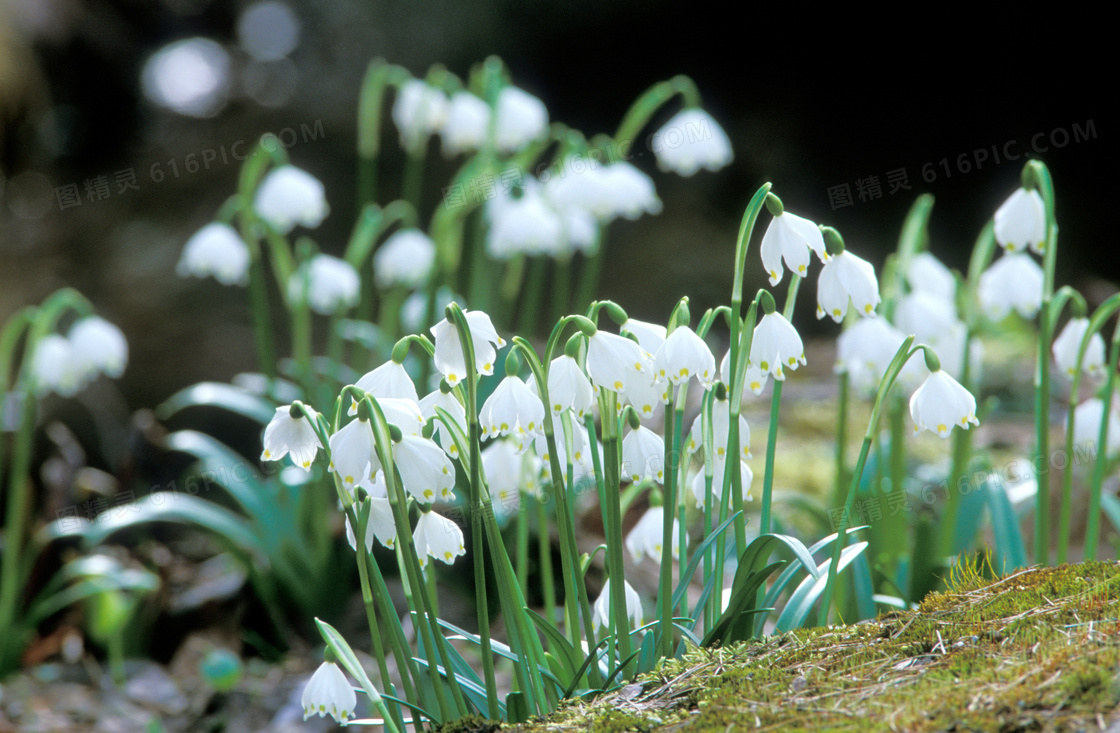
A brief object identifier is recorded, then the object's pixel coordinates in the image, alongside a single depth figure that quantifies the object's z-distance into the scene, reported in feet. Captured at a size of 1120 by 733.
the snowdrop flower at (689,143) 6.66
